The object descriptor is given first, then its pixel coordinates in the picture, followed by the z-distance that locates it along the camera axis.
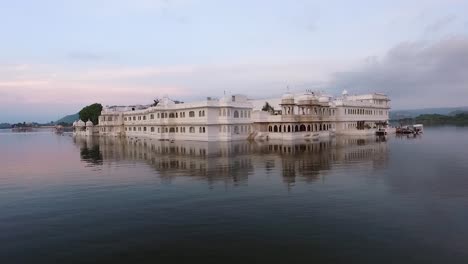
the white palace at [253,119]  62.72
